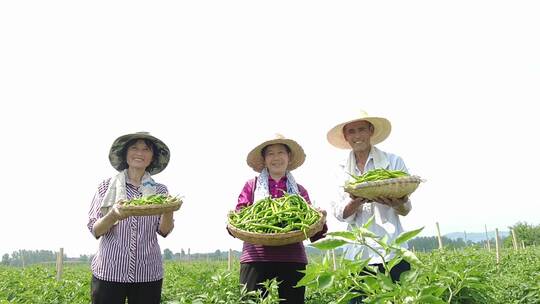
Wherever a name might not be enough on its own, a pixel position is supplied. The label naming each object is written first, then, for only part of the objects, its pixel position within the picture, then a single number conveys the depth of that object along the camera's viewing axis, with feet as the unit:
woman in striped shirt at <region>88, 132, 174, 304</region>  10.54
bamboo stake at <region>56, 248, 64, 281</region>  36.81
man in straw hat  10.23
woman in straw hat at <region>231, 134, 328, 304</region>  10.92
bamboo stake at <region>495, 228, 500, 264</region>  45.78
